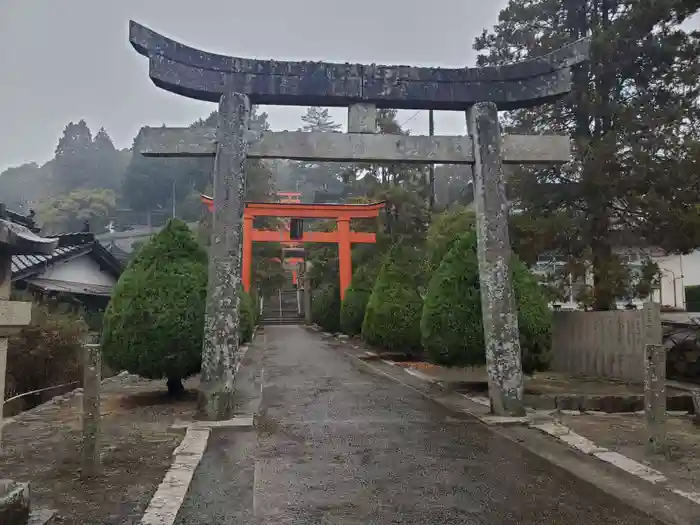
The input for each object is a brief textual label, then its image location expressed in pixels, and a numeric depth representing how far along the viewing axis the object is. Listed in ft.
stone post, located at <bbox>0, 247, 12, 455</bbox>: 16.63
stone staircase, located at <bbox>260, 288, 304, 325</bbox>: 165.39
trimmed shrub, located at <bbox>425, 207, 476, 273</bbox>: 59.12
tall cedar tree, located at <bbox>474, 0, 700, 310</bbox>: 45.21
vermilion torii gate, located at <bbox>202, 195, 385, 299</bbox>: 99.30
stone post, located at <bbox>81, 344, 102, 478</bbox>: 21.81
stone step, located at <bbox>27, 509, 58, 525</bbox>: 16.88
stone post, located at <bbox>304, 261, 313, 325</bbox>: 145.97
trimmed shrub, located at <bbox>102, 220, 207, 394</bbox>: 35.32
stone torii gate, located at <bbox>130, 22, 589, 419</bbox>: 32.12
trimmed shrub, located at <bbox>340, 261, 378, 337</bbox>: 89.56
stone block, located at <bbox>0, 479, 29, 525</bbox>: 15.58
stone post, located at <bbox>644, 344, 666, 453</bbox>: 24.57
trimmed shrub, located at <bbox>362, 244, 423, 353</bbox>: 67.00
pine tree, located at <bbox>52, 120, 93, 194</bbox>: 266.16
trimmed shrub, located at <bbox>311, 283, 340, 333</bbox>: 114.11
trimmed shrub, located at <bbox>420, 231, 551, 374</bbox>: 39.42
